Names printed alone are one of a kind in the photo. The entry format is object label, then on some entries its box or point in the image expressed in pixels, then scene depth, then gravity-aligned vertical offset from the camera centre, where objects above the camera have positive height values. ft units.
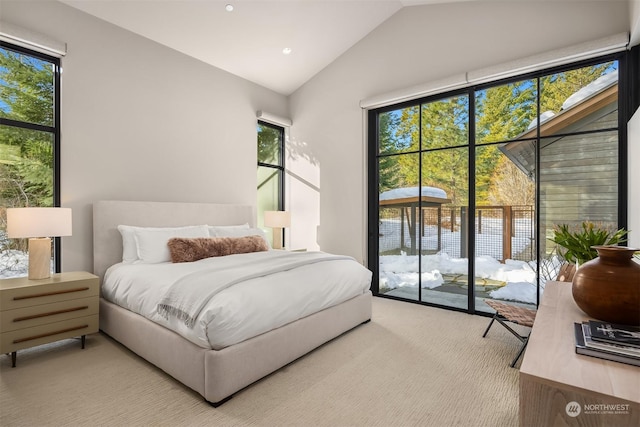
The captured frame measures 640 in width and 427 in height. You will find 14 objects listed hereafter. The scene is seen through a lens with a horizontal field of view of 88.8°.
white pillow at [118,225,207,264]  10.41 -1.04
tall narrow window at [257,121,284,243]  16.70 +2.33
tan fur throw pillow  10.36 -1.16
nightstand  7.59 -2.41
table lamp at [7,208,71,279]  8.11 -0.41
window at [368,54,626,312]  9.88 +1.09
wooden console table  2.92 -1.66
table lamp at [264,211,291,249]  15.47 -0.41
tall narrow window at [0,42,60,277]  9.40 +2.24
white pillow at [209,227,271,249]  12.58 -0.78
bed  6.32 -2.86
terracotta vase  4.35 -1.04
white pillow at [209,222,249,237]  12.56 -0.61
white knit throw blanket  6.51 -1.52
